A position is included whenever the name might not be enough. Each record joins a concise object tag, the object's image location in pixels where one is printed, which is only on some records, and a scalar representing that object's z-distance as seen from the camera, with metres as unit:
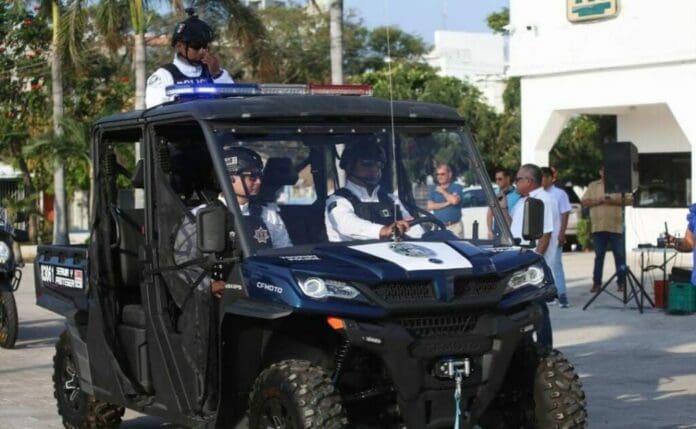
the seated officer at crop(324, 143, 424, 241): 7.69
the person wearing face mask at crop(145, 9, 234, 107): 9.13
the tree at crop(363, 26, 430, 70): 62.22
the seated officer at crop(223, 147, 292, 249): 7.44
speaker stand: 18.03
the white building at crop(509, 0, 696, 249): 29.05
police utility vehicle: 6.91
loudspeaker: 18.91
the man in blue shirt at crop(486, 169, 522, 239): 16.09
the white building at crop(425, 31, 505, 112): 64.38
